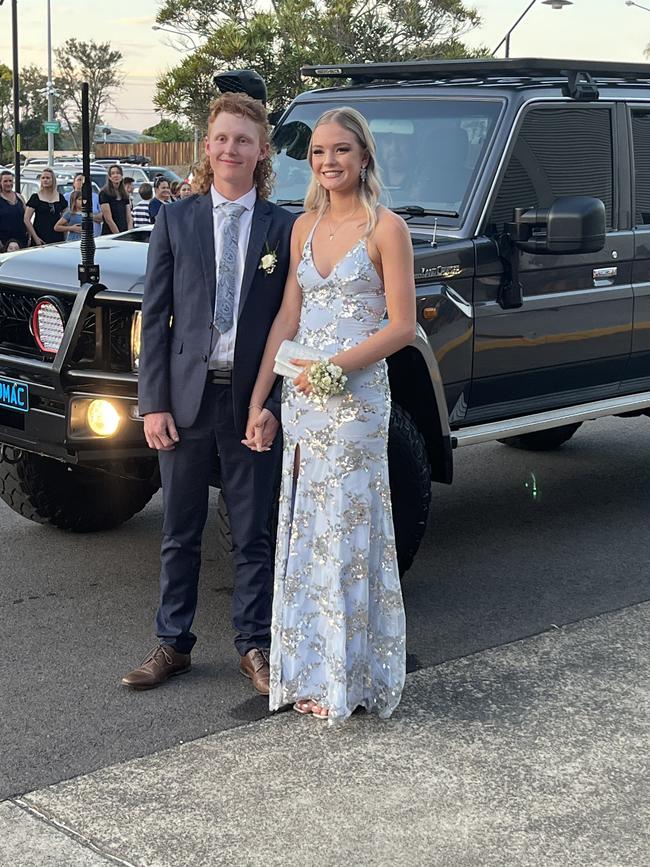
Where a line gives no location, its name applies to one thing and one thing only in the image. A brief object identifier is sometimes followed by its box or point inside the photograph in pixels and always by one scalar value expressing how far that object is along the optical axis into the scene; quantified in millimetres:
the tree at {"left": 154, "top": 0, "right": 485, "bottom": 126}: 33281
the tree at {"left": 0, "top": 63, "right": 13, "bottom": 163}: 57831
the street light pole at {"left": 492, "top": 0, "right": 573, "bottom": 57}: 22930
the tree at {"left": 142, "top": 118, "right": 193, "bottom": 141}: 71250
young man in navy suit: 4195
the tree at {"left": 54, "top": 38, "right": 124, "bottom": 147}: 61750
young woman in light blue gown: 4000
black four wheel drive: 4902
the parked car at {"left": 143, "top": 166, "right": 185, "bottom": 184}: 30328
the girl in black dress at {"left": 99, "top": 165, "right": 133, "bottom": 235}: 15483
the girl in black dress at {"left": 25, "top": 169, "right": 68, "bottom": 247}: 15375
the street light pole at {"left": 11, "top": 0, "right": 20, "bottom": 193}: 26133
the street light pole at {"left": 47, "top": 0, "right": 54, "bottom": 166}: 44562
